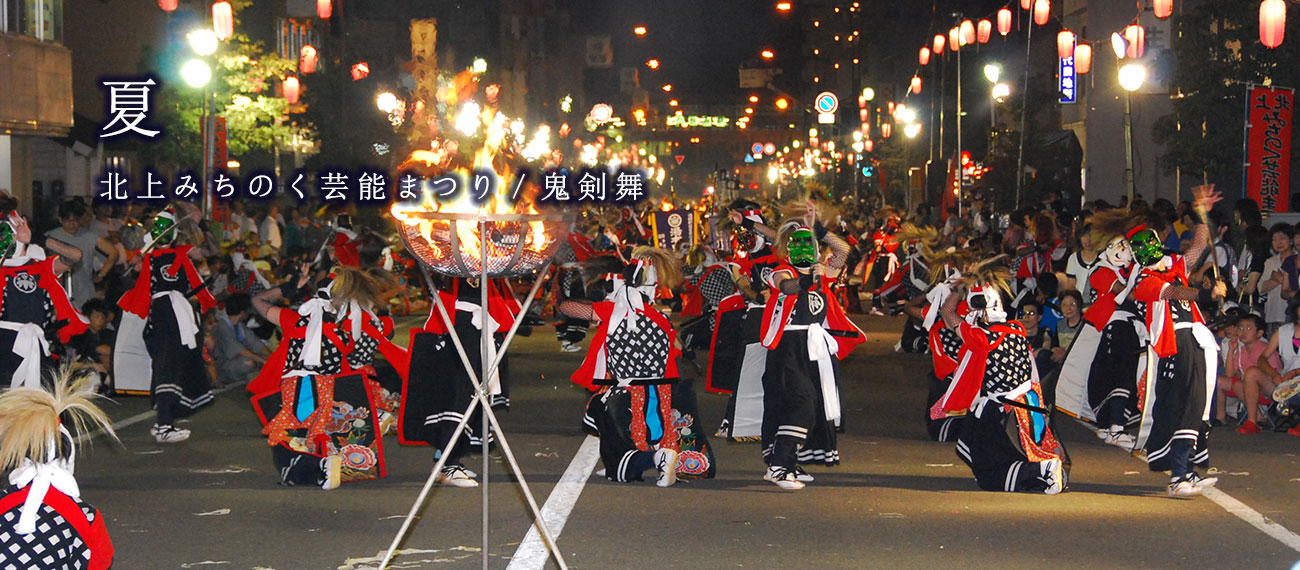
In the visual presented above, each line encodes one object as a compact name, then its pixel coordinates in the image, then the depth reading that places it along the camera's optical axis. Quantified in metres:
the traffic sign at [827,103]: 57.98
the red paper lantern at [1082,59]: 28.89
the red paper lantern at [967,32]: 36.19
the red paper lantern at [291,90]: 31.69
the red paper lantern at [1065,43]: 29.75
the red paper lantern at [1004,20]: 34.06
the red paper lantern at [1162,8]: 22.77
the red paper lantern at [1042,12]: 28.86
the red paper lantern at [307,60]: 36.53
